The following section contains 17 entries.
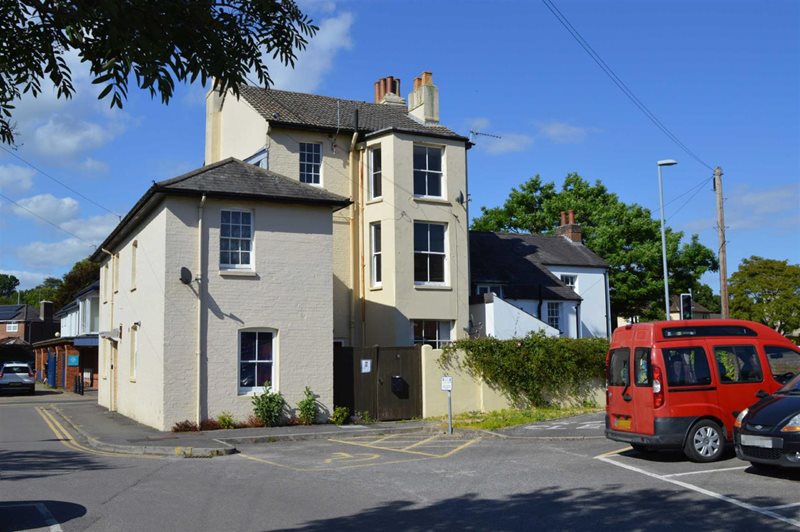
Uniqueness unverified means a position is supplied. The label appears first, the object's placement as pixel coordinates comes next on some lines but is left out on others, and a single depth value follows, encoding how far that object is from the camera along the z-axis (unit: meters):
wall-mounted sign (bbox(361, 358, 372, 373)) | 20.88
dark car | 10.16
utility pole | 23.85
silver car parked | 38.50
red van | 12.29
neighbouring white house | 25.92
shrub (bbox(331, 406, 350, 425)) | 19.87
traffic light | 19.28
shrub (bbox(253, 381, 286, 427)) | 18.92
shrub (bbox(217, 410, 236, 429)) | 18.58
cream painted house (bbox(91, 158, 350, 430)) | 18.64
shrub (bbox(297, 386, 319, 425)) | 19.41
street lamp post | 23.79
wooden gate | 20.89
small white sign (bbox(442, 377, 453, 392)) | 17.39
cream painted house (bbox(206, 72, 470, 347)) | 24.33
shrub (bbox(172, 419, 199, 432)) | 18.23
